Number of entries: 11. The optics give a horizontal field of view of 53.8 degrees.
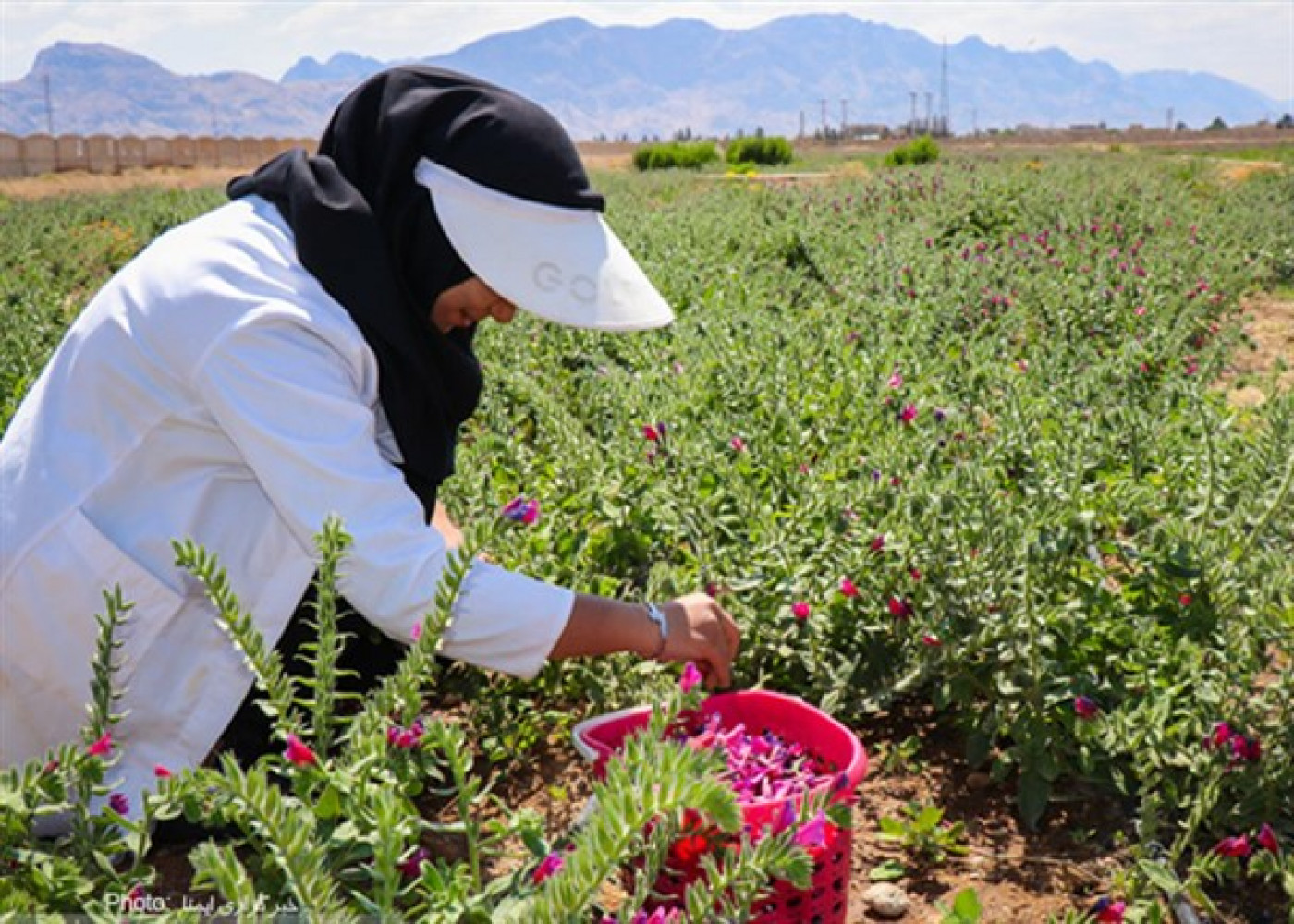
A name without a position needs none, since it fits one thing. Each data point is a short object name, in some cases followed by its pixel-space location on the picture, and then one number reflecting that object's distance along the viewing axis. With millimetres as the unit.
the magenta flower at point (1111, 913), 1708
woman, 1814
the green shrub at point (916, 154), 26500
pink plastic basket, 1568
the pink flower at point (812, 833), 1237
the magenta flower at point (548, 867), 1351
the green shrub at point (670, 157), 37406
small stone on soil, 2021
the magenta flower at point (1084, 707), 2000
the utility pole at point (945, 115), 91500
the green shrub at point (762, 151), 40125
